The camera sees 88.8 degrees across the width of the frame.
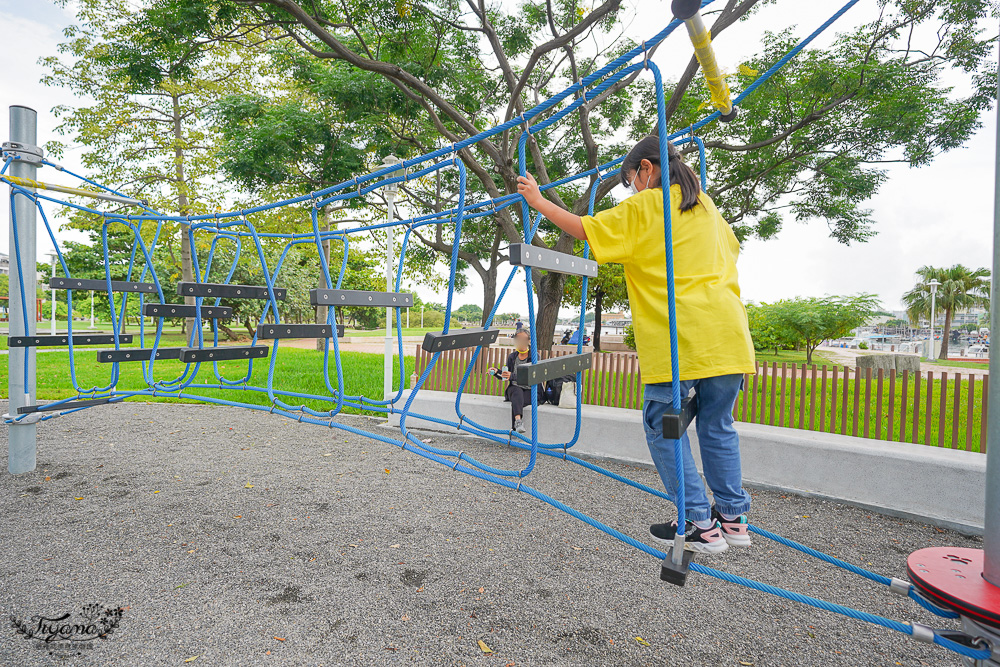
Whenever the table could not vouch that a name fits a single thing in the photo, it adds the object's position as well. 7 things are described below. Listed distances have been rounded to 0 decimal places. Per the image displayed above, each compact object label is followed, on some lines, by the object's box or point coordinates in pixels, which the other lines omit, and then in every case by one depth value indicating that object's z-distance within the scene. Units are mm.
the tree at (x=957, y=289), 40656
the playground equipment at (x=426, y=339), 1367
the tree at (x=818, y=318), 13339
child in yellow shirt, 1642
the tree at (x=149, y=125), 11305
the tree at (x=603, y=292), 17031
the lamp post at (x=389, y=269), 5703
